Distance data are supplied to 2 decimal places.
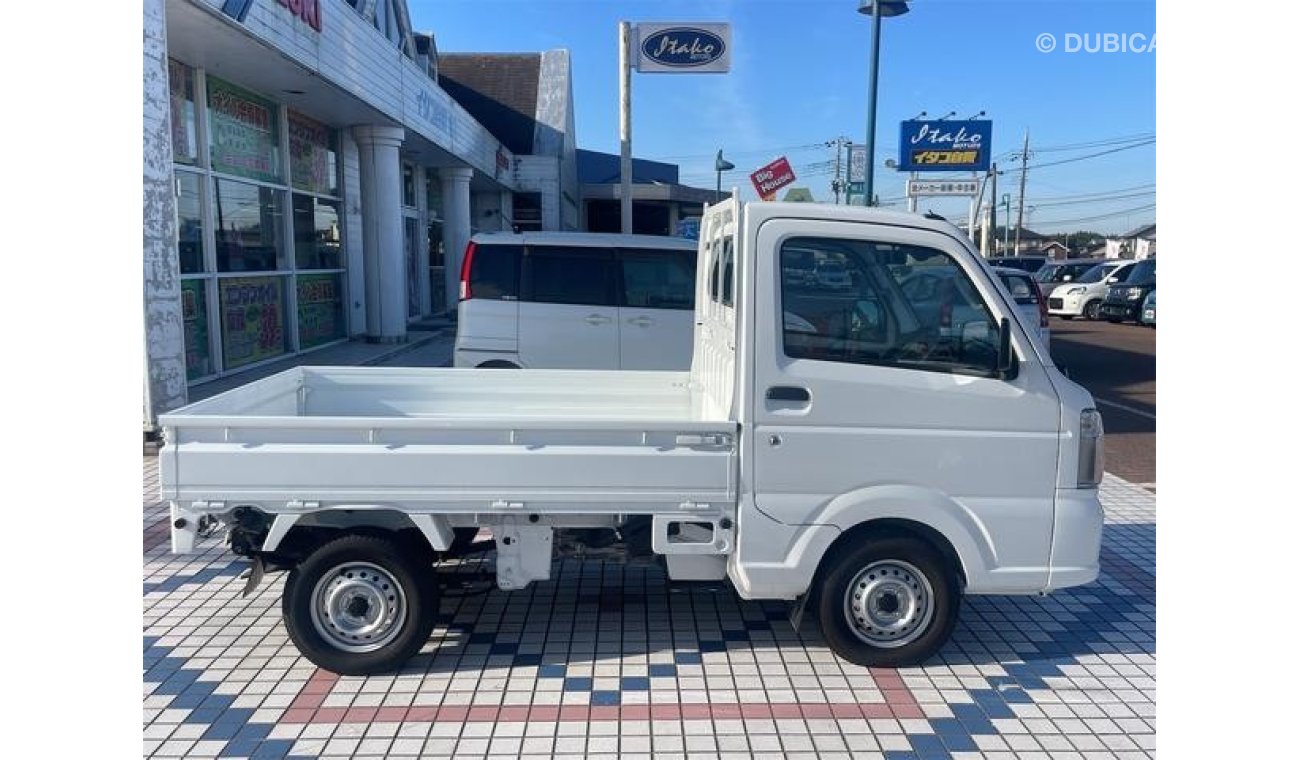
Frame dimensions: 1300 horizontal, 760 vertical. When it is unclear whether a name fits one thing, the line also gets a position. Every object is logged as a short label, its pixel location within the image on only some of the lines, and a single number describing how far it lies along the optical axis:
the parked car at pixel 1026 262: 29.56
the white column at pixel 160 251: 7.71
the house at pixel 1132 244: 60.50
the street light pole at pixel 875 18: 12.05
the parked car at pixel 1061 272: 29.15
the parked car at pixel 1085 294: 25.38
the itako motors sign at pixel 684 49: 17.44
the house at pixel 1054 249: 83.06
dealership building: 8.22
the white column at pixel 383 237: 15.70
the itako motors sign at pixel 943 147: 19.59
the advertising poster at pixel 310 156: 13.98
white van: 9.41
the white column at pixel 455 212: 22.47
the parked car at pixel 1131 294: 23.53
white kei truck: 3.82
